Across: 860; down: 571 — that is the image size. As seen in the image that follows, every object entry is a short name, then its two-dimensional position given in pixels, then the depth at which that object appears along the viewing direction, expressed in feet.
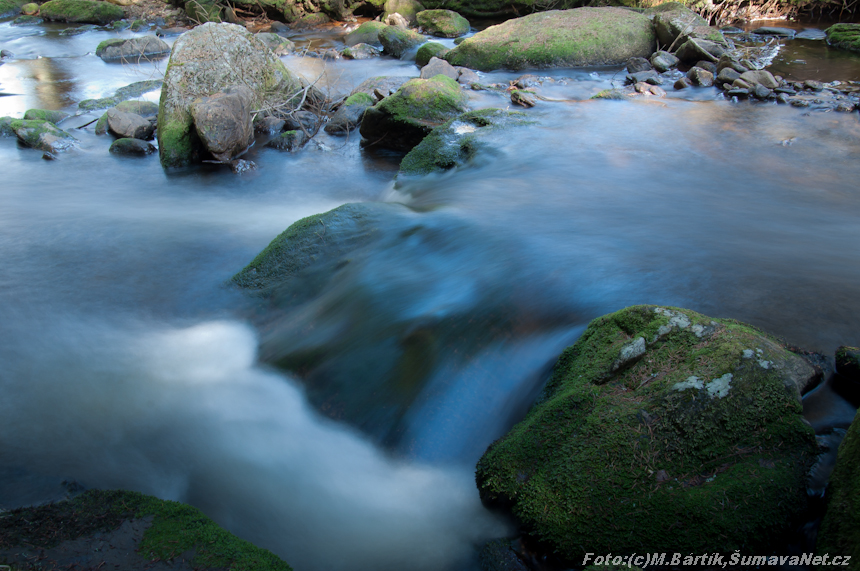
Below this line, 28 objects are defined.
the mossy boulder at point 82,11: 66.03
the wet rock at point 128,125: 29.40
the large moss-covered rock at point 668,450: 7.75
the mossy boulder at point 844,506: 6.86
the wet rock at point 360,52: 48.88
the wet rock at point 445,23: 54.03
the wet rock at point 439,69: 38.11
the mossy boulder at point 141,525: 7.98
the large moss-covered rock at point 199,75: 26.11
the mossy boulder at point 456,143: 23.40
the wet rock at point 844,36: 41.57
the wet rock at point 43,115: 31.68
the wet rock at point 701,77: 35.29
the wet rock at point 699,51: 39.06
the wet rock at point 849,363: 9.56
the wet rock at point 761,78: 33.00
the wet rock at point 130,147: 28.02
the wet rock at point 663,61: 39.24
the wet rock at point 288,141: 28.43
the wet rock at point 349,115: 30.35
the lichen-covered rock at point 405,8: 59.77
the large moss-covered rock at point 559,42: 41.06
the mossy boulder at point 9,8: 71.00
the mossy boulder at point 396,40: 48.37
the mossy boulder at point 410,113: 26.81
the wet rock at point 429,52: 44.16
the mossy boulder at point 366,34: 52.31
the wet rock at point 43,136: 28.37
